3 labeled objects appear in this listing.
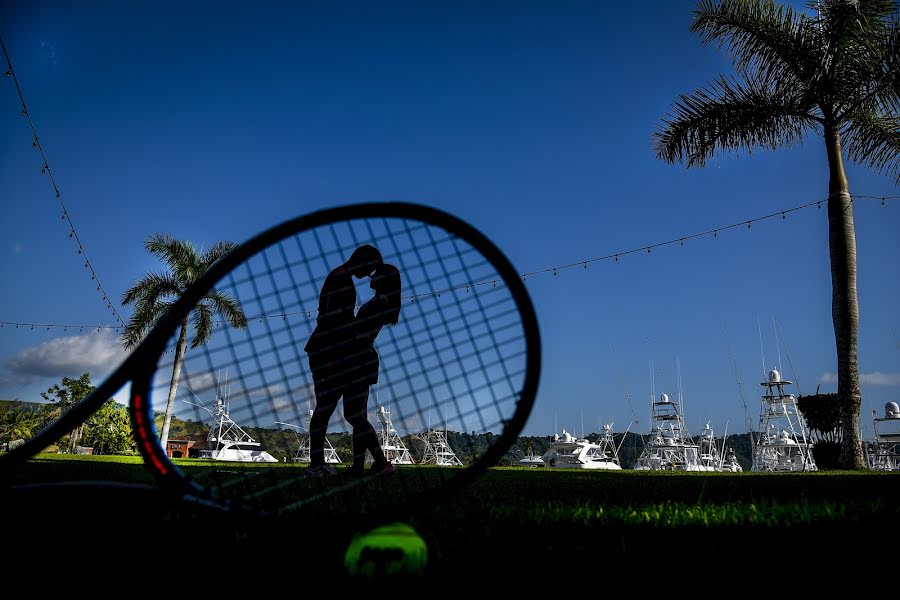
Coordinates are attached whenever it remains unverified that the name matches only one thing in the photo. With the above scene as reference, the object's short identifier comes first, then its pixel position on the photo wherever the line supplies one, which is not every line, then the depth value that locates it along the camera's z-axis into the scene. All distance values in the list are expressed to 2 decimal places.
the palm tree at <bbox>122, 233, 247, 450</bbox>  25.00
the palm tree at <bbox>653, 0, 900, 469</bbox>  10.99
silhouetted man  3.19
